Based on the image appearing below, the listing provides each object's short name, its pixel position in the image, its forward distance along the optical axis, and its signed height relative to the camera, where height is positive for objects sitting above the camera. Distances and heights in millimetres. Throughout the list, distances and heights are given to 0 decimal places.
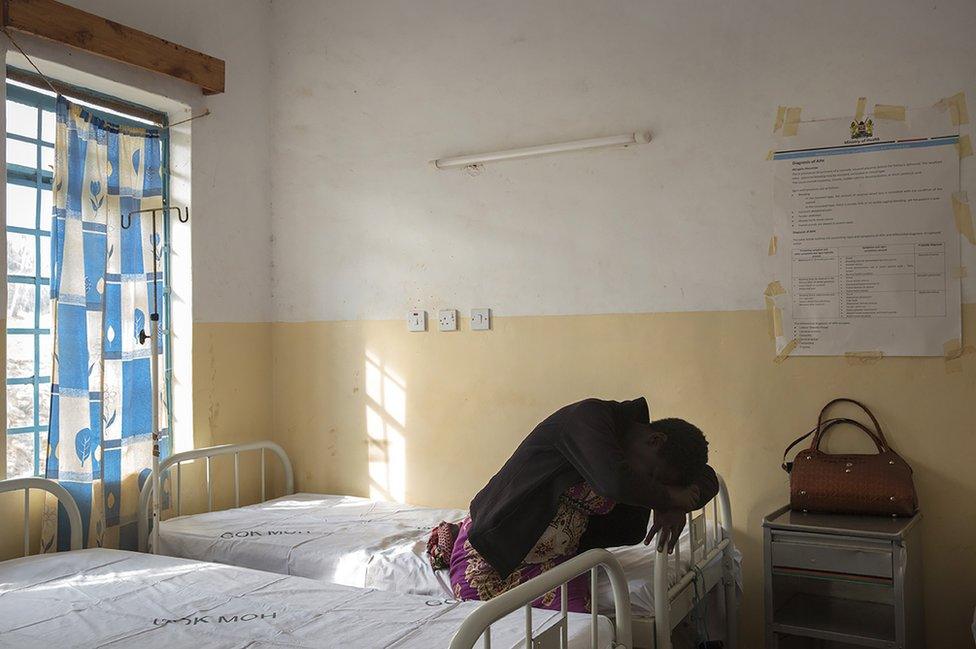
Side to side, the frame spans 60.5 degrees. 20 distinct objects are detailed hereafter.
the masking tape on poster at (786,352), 3541 -46
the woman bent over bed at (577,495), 2545 -481
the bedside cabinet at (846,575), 2943 -849
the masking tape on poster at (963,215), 3252 +483
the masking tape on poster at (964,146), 3260 +751
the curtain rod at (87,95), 3582 +1174
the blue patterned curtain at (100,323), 3637 +124
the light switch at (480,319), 4176 +130
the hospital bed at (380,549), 2814 -810
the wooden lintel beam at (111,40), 3369 +1362
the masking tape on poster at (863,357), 3398 -70
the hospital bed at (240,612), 2346 -824
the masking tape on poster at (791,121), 3529 +932
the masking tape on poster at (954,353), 3264 -55
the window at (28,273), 3580 +337
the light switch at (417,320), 4332 +135
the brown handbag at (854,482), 3195 -552
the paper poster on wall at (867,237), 3299 +420
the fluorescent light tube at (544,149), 3788 +925
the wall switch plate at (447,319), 4246 +134
